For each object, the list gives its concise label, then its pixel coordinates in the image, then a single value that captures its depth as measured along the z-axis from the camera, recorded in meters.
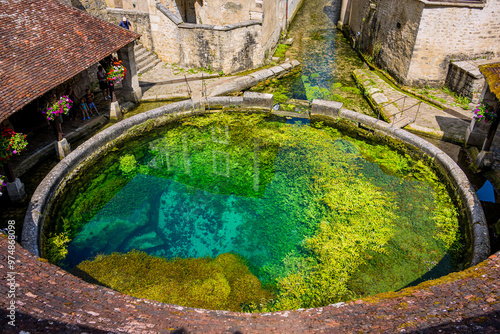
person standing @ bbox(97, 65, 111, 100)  11.73
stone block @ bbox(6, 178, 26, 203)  8.24
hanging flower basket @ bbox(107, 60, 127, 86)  11.16
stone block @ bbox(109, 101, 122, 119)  11.70
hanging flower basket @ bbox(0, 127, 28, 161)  7.56
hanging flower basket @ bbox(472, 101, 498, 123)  8.85
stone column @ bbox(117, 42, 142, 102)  11.98
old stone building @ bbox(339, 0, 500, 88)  12.38
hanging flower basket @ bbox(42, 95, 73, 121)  8.97
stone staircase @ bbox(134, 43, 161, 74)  14.81
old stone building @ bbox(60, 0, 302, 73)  14.30
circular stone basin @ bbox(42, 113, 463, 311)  7.28
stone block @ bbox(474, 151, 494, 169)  9.37
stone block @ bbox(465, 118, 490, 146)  10.20
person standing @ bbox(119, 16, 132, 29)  13.98
